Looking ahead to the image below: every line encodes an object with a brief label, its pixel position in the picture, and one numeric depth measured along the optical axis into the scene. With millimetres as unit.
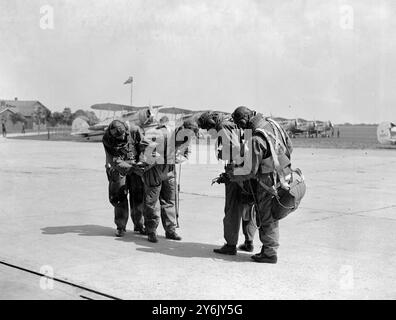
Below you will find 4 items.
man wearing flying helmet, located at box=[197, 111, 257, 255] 6098
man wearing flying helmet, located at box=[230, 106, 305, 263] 5867
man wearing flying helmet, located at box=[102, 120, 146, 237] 7316
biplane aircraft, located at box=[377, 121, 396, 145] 37000
